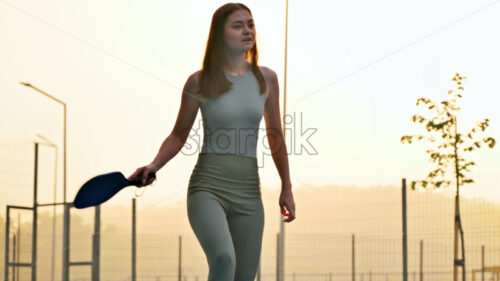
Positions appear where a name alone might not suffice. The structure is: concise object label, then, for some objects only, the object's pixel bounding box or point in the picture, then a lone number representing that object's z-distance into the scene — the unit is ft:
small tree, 38.55
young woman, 12.59
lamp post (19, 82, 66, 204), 43.20
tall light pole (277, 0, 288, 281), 37.39
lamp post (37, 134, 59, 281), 35.22
